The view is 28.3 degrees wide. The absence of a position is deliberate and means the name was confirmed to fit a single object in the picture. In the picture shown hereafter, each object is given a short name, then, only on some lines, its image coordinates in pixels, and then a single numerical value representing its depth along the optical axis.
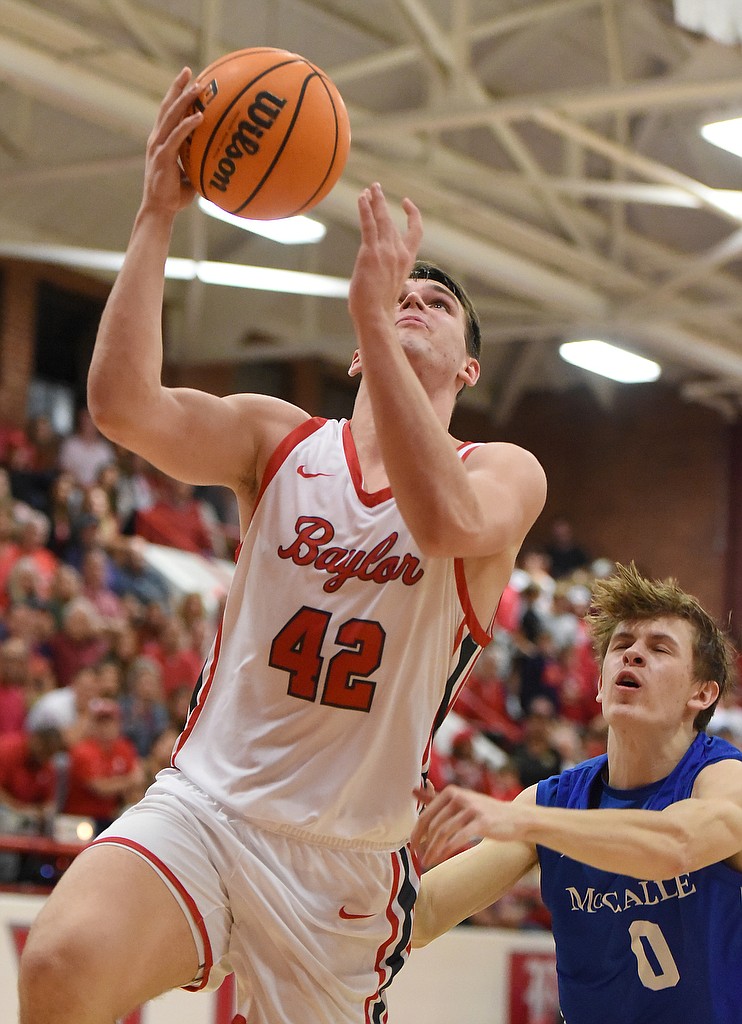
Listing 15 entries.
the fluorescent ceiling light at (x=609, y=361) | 17.22
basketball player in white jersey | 2.94
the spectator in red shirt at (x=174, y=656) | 10.50
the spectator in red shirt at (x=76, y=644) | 9.77
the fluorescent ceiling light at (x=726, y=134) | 11.41
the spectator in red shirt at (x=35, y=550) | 10.84
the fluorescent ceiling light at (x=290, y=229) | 13.31
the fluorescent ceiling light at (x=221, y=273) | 14.12
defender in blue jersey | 3.66
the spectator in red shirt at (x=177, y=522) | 14.97
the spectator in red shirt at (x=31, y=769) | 7.85
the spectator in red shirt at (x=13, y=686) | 8.40
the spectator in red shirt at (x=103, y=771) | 7.91
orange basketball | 3.20
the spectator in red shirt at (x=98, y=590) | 11.20
